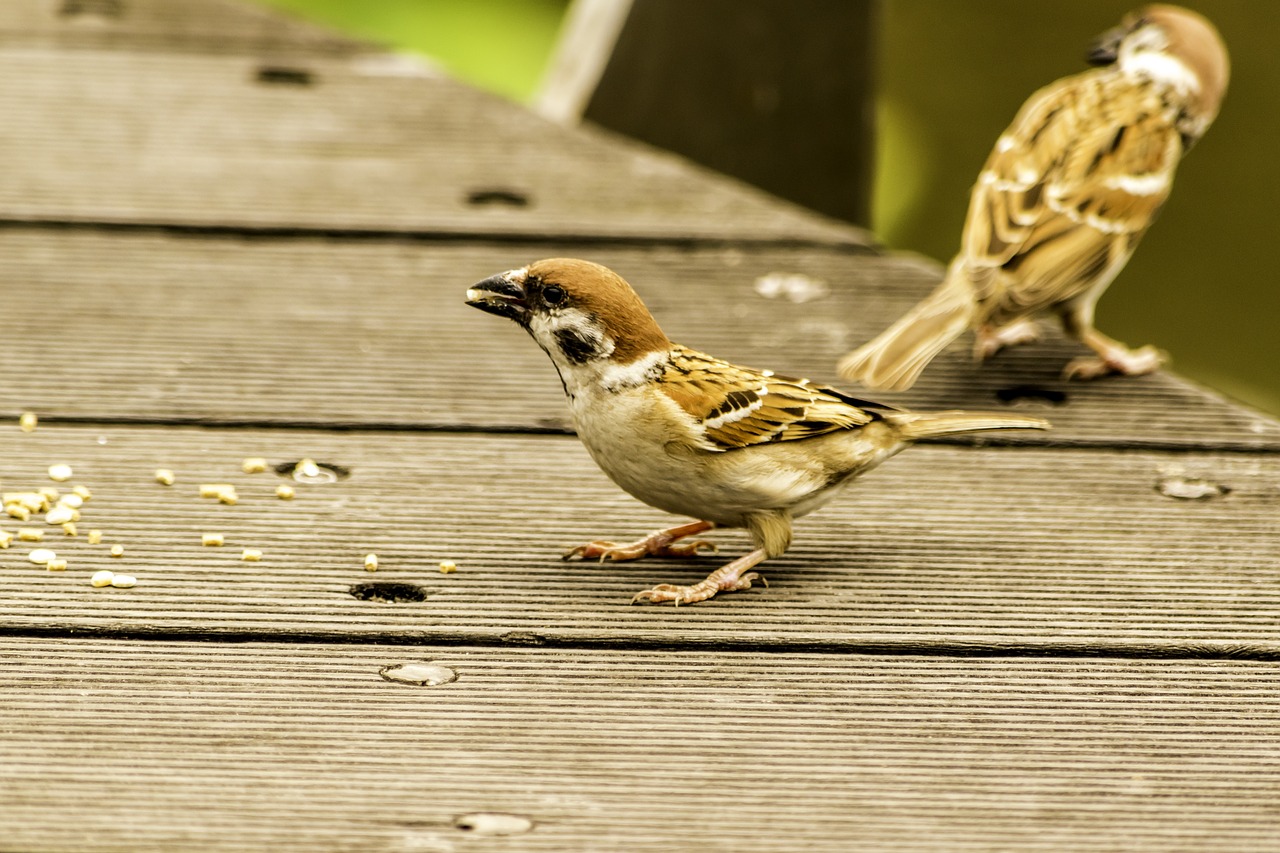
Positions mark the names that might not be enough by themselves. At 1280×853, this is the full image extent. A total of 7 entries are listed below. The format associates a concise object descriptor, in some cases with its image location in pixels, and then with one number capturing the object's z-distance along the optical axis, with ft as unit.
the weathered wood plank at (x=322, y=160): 24.94
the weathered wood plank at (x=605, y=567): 14.66
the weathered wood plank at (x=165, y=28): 31.22
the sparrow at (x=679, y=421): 16.14
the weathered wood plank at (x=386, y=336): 19.74
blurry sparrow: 21.91
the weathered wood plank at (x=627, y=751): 11.25
